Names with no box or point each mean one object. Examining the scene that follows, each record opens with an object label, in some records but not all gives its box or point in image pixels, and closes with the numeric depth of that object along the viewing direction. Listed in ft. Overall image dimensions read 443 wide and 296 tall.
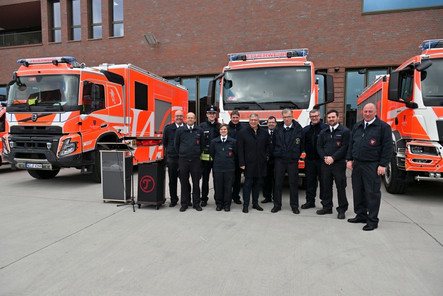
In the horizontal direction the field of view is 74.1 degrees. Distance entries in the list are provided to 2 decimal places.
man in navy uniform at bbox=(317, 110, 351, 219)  16.30
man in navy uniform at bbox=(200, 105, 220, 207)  19.20
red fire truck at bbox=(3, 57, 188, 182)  23.62
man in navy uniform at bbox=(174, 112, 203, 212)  17.88
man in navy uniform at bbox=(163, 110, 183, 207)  18.90
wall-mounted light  48.88
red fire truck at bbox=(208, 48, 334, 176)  21.20
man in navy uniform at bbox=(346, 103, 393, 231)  14.29
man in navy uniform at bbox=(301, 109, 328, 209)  18.54
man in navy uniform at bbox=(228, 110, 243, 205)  19.57
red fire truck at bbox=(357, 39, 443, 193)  18.70
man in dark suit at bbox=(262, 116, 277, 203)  18.74
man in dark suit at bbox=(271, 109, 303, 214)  17.53
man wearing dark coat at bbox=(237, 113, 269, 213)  17.78
